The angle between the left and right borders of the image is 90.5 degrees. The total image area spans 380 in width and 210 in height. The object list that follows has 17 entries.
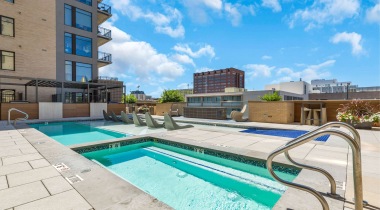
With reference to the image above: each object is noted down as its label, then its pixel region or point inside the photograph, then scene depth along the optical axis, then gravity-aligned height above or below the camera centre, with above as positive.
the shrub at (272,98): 16.00 +0.40
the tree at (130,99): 37.53 +0.53
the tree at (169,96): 26.37 +0.82
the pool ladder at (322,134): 1.76 -0.49
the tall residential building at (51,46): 16.39 +5.49
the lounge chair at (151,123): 10.19 -1.15
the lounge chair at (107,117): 14.67 -1.23
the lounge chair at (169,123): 9.09 -1.04
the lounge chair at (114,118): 13.75 -1.22
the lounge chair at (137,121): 11.14 -1.15
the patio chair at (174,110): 18.33 -0.81
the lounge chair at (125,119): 12.38 -1.15
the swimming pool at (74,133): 7.98 -1.60
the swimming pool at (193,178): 3.36 -1.73
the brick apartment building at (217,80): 118.84 +14.77
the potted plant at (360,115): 9.05 -0.59
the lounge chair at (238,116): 12.82 -0.93
